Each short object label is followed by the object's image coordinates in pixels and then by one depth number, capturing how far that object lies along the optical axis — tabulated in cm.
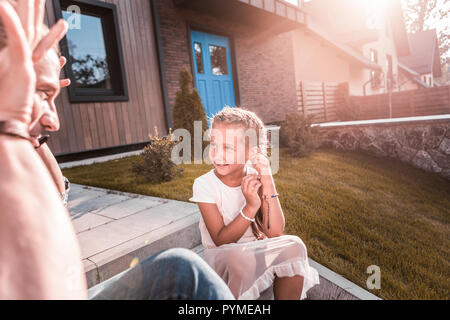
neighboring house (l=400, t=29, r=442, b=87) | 2894
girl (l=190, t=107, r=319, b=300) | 160
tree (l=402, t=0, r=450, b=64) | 3241
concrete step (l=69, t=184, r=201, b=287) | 197
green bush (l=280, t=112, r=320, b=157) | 643
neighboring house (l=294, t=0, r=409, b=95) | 1455
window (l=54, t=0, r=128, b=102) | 581
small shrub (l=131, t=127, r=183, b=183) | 417
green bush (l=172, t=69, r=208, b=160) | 605
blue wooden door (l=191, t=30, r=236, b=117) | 858
